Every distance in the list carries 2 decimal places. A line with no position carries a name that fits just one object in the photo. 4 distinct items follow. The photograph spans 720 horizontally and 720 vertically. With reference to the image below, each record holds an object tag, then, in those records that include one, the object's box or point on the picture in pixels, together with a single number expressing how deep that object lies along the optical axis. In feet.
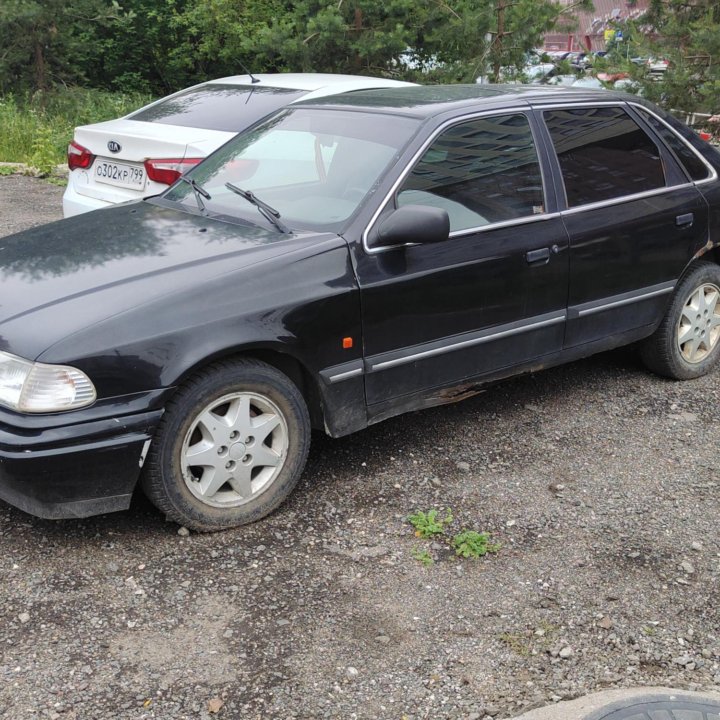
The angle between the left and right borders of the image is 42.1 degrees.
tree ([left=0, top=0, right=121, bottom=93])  54.44
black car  10.97
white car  20.36
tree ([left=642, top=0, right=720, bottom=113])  33.04
